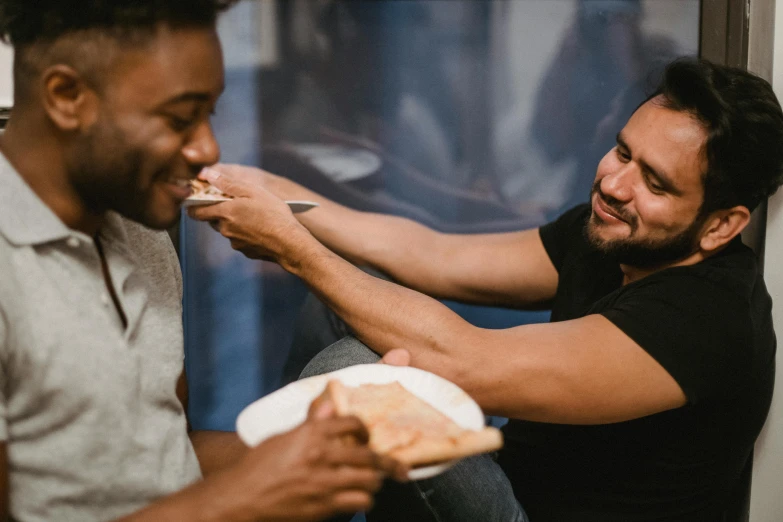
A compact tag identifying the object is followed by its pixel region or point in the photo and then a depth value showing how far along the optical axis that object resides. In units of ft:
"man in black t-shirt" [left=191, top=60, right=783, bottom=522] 4.07
